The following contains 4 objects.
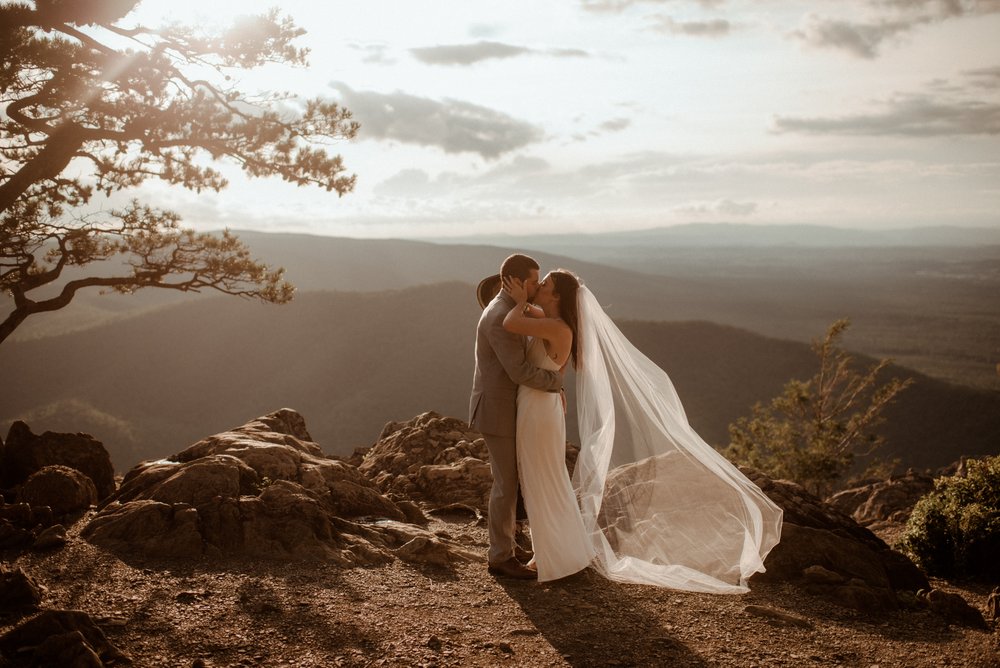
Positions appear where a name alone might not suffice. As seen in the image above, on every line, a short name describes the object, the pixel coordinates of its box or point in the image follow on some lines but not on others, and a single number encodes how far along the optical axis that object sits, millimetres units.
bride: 5465
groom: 5266
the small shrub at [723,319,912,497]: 18203
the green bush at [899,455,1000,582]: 7426
